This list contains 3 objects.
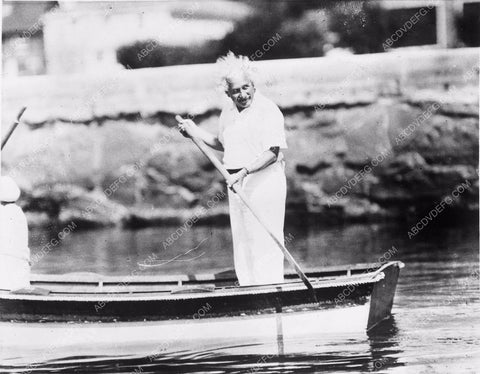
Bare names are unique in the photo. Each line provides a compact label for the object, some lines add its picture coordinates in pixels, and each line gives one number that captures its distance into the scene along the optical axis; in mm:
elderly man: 5023
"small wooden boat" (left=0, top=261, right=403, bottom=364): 5047
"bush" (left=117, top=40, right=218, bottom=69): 8094
